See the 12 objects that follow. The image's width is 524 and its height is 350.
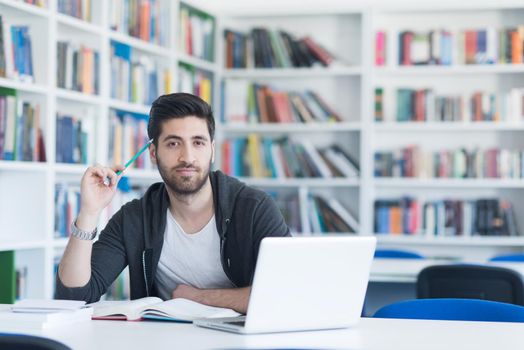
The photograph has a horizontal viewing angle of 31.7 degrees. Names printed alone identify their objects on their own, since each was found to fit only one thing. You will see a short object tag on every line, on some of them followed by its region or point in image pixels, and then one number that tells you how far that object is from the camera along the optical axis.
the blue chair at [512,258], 4.39
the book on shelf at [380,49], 5.94
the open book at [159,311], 2.10
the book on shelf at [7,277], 4.11
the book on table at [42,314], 1.98
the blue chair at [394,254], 4.58
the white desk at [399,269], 3.65
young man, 2.55
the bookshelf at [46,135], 4.18
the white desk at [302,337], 1.79
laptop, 1.86
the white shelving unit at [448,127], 5.80
